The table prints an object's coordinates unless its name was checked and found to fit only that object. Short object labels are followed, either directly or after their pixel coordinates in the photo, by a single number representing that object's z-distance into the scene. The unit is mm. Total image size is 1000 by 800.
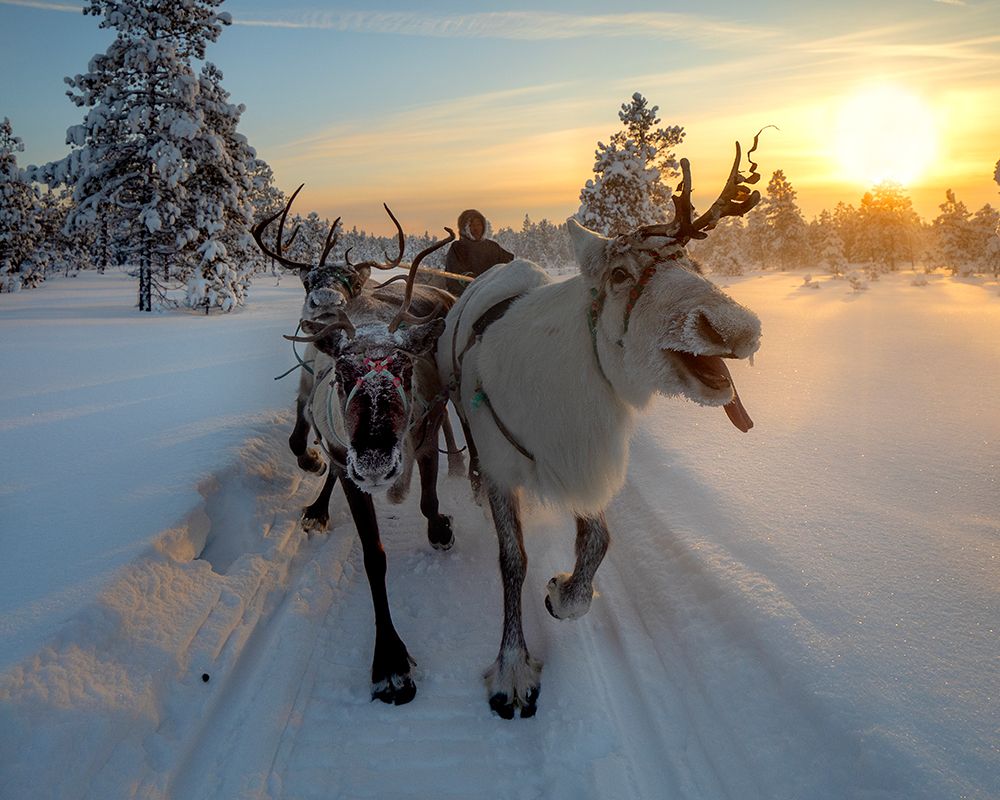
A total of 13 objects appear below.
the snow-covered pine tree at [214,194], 20906
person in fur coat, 7395
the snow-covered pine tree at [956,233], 62500
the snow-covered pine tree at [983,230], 58312
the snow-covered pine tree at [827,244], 60469
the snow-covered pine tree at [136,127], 19719
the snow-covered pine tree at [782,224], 72625
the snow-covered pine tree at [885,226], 67250
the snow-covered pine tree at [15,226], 31953
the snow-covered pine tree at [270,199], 61656
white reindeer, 2279
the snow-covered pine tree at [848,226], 79438
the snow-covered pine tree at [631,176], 32031
